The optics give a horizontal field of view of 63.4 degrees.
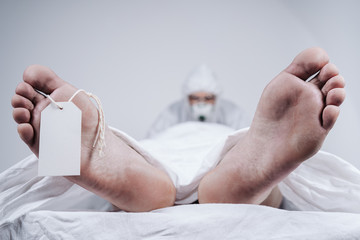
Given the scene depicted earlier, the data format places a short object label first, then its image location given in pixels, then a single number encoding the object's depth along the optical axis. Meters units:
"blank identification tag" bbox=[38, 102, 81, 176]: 0.41
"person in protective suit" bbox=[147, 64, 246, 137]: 1.29
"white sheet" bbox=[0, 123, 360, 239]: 0.43
